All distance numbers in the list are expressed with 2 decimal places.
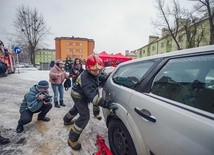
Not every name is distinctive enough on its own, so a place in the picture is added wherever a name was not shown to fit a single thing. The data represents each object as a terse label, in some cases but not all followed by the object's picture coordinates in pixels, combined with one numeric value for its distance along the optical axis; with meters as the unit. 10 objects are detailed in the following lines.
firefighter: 1.67
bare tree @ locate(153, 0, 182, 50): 15.83
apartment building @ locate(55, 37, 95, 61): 42.51
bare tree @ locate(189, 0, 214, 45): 11.94
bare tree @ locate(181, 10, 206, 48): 14.49
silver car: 0.86
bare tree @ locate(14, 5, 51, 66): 22.00
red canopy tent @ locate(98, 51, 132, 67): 10.27
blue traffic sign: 9.31
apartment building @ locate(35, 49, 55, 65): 67.83
